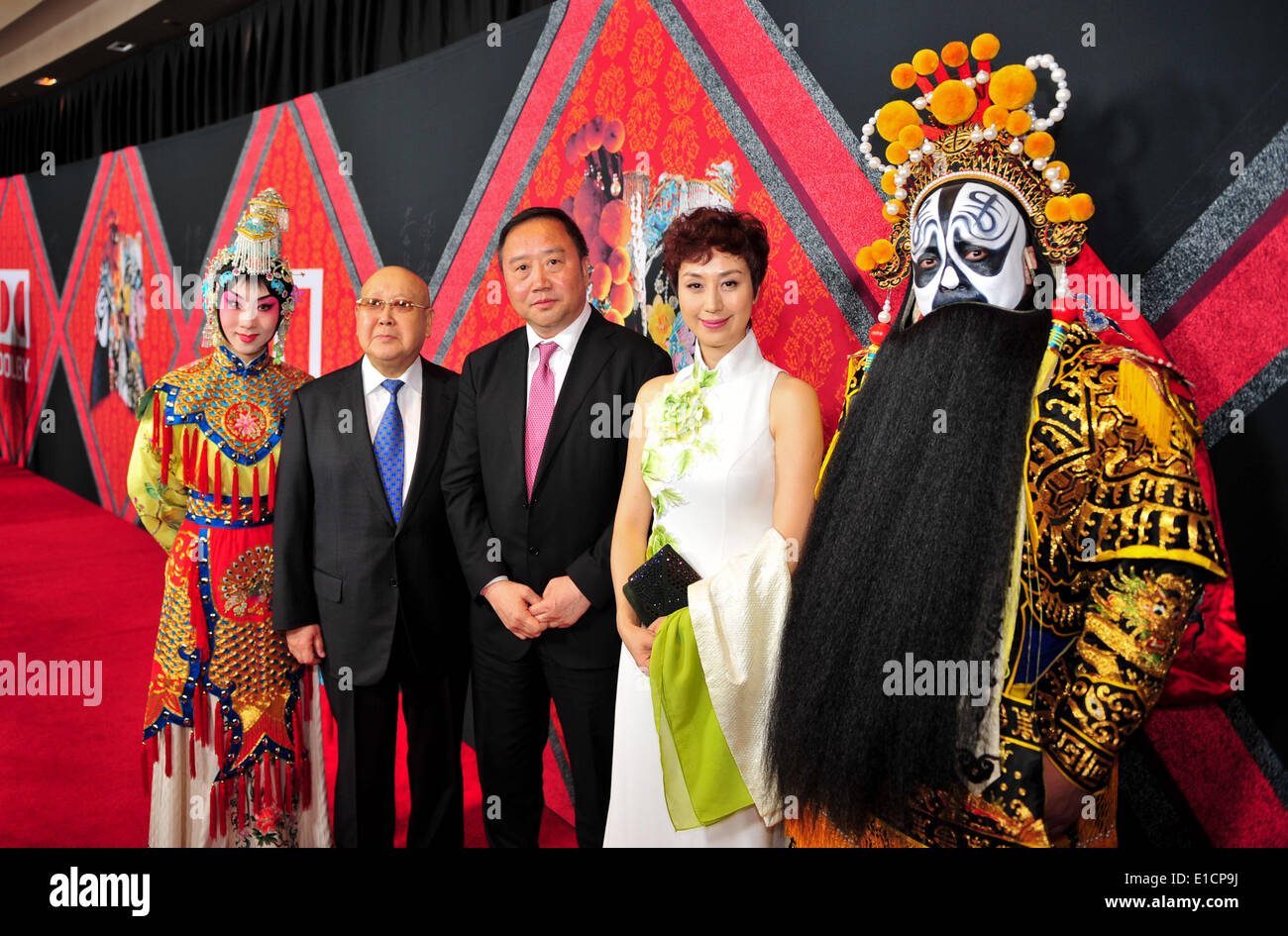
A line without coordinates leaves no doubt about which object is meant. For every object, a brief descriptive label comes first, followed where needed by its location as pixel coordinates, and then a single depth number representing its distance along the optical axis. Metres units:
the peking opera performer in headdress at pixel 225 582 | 2.54
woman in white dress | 1.99
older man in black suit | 2.54
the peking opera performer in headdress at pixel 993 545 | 1.55
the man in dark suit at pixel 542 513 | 2.40
